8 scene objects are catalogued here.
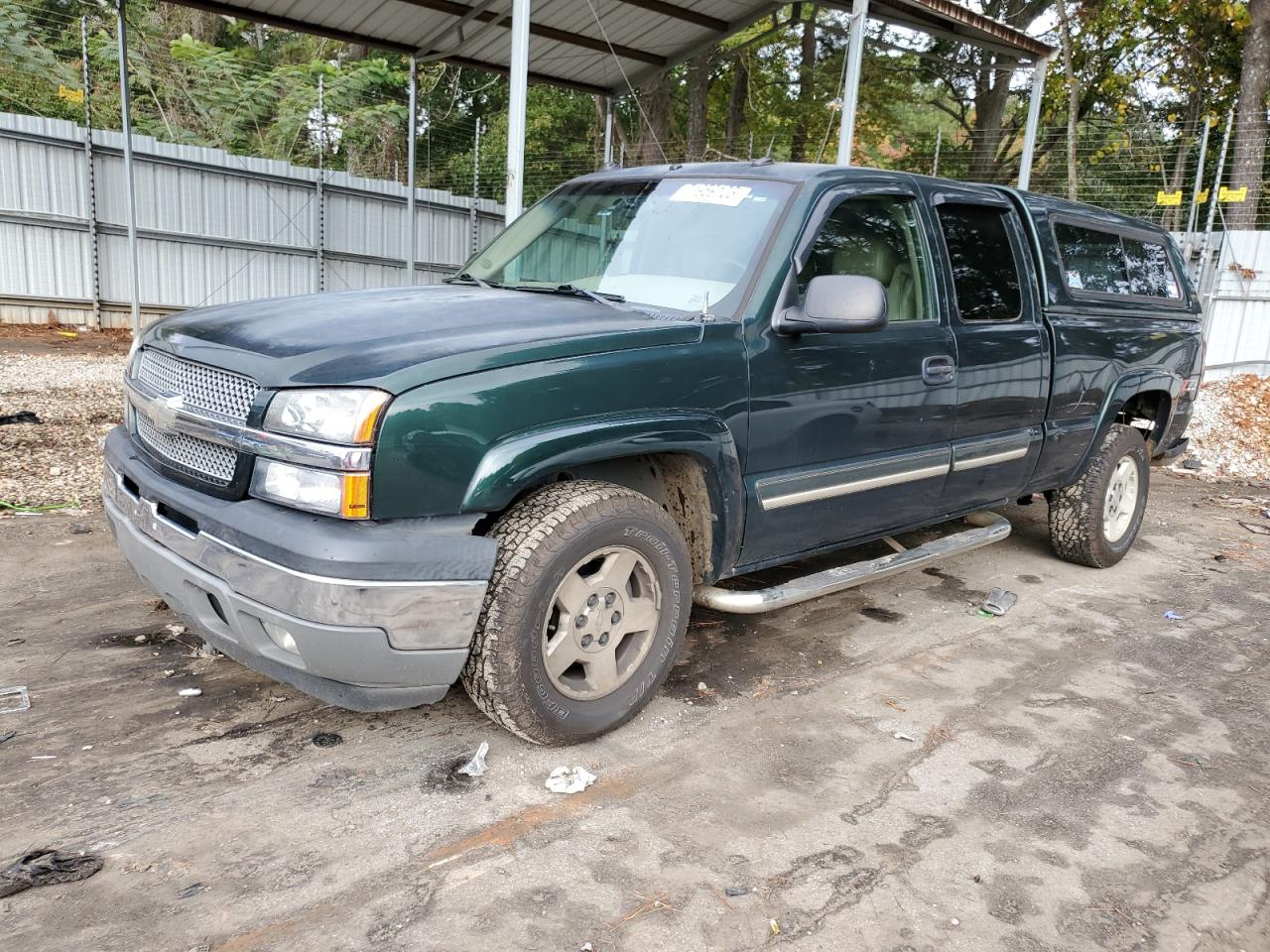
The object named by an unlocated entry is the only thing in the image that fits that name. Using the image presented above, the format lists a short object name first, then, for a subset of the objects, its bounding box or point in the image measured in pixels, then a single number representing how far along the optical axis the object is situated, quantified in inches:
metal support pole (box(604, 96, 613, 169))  430.1
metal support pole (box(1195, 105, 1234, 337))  407.1
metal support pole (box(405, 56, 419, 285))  426.0
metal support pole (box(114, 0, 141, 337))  372.5
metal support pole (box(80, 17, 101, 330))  492.4
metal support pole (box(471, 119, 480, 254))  609.0
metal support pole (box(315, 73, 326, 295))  573.3
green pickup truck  102.2
